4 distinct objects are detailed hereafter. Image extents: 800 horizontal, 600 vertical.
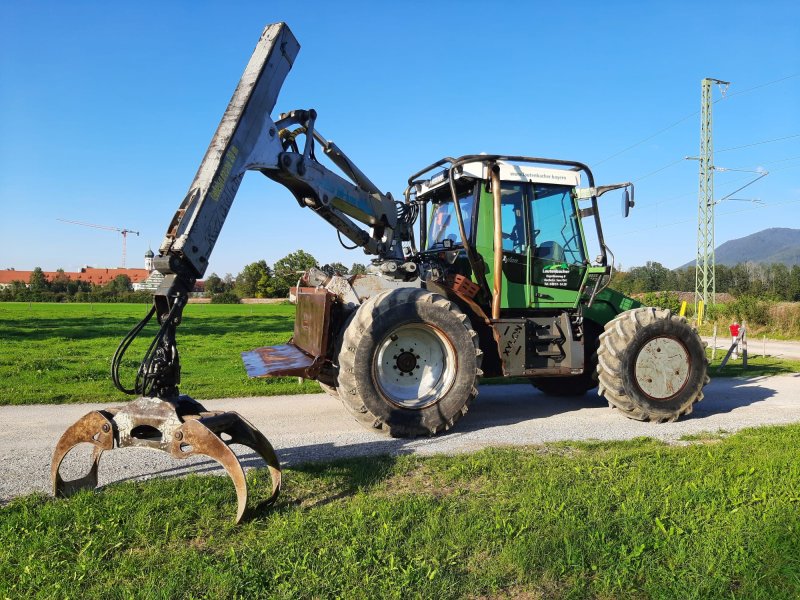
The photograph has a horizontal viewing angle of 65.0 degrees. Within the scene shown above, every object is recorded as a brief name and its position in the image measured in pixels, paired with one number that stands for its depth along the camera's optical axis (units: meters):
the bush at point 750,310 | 27.98
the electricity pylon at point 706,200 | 29.95
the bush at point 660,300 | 21.54
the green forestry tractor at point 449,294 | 6.90
